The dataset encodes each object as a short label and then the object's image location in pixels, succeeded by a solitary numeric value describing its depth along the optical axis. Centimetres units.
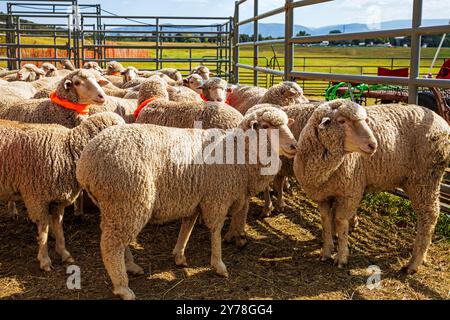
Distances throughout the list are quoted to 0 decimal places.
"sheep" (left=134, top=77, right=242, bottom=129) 433
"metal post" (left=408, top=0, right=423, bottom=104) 395
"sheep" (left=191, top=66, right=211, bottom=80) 833
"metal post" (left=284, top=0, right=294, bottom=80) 613
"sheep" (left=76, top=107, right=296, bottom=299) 293
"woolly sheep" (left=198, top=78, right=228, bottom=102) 571
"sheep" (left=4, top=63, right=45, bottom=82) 864
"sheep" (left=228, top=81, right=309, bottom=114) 506
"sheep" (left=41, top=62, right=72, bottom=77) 947
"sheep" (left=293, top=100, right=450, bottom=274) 349
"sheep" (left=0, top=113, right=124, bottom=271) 346
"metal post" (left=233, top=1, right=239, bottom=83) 978
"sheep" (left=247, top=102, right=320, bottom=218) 435
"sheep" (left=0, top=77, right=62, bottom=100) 542
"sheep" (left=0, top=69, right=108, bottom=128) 466
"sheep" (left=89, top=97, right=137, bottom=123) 498
